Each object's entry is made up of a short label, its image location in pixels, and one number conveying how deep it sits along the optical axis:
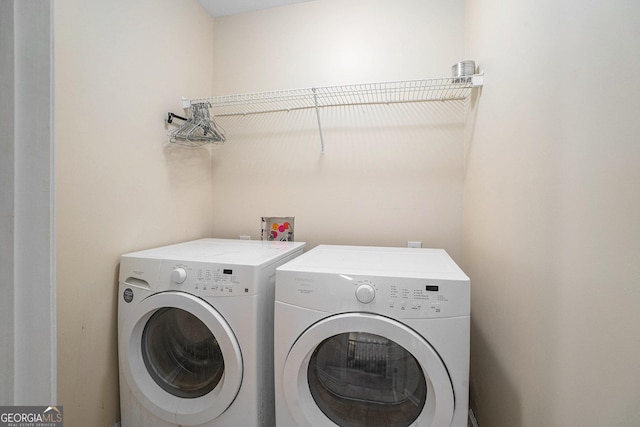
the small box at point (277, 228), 1.87
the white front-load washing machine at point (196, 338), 1.08
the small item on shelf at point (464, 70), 1.37
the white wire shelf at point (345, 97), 1.61
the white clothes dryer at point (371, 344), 0.89
